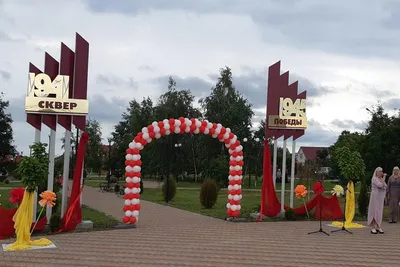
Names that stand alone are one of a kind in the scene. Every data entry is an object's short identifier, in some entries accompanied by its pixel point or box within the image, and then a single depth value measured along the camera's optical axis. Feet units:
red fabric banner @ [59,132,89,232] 37.04
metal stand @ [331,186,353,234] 40.05
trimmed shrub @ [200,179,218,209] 60.44
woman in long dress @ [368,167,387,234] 39.60
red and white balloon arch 40.16
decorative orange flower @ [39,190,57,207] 32.12
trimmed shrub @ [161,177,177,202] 74.26
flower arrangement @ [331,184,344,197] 40.36
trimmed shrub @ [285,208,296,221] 47.60
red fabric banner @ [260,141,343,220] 47.36
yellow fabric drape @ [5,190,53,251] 29.60
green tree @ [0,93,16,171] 111.04
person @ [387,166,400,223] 47.16
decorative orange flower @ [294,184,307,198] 40.86
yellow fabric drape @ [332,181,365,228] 43.34
